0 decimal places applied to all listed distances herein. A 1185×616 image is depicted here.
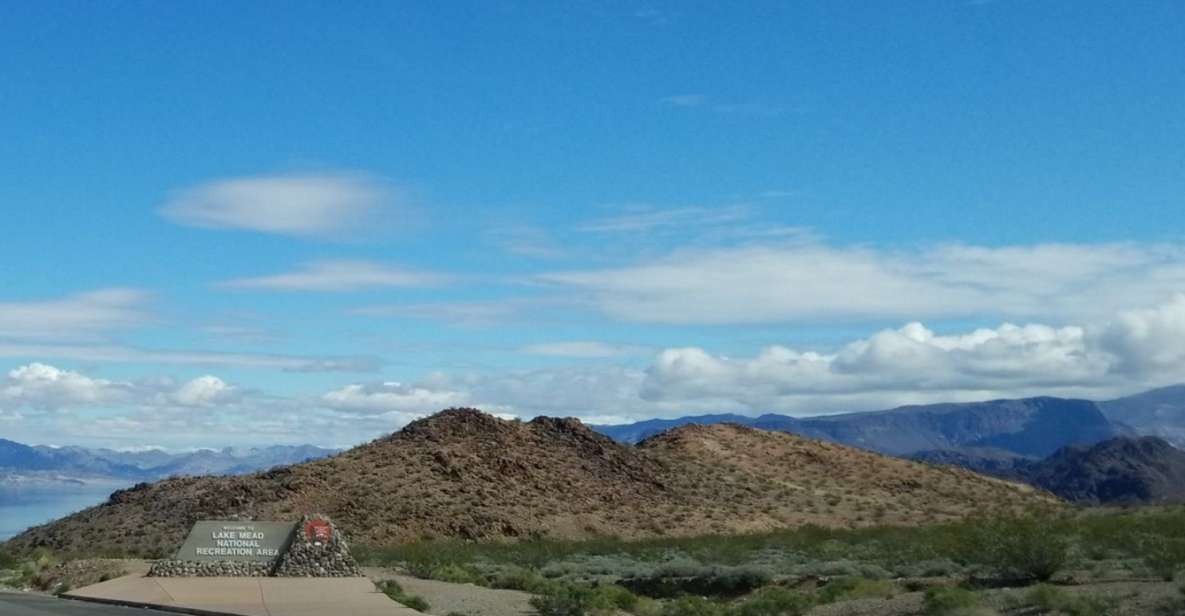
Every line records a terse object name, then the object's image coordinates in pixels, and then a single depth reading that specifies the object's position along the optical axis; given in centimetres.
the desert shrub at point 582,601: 2894
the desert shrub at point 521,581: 3558
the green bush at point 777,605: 2775
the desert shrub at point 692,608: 2798
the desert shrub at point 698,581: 3691
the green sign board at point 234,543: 3778
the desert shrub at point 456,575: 3900
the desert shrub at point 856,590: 2970
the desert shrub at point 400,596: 3039
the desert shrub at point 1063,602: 2352
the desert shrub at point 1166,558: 2862
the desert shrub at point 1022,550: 3120
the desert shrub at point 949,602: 2398
